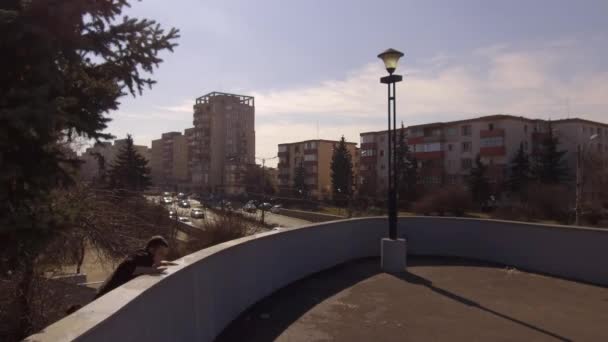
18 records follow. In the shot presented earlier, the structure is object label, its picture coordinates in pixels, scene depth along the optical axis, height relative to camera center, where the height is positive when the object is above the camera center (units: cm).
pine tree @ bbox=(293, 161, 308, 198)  7331 -103
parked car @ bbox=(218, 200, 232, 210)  2747 -171
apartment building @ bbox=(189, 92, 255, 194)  10419 +901
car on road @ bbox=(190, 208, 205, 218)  4254 -349
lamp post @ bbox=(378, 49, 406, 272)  988 -43
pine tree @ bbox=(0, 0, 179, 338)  378 +72
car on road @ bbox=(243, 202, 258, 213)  3177 -223
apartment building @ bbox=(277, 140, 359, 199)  8533 +289
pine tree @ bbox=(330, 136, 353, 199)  6575 +90
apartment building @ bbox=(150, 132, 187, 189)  12375 +517
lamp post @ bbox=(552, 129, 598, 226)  2622 -136
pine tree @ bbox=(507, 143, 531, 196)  4958 +41
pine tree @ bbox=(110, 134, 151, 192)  4920 +110
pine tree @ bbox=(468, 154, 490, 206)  5012 -109
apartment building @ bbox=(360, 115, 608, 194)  5628 +444
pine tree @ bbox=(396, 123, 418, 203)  5478 +62
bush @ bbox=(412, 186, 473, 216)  4531 -256
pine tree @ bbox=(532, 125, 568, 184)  4772 +119
